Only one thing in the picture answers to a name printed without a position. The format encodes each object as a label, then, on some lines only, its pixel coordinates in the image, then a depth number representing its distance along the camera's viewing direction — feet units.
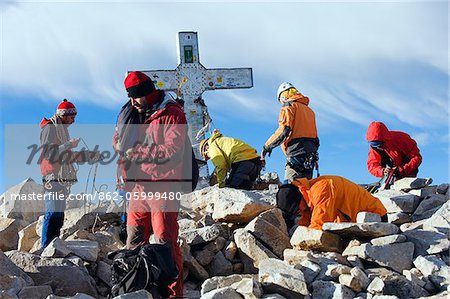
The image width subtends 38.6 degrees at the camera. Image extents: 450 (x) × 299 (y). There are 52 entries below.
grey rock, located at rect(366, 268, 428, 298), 19.03
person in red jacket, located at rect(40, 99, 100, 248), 24.39
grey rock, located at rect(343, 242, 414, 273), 21.35
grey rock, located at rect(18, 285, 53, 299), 18.67
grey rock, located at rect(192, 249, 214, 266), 24.16
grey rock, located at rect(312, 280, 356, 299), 18.40
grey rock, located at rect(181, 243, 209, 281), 23.16
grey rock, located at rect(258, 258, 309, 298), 18.34
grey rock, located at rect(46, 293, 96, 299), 17.50
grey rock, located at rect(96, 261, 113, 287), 22.48
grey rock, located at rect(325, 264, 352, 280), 19.43
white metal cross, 46.93
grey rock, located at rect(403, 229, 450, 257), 22.07
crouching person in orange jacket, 23.71
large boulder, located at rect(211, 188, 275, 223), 26.00
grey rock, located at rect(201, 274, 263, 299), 17.81
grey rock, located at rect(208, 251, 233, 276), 24.02
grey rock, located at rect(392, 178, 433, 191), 30.19
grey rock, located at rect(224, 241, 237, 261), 24.30
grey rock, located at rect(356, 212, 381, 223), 22.71
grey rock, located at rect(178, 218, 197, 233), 26.76
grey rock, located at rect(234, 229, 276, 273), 23.61
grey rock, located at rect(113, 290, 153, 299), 16.63
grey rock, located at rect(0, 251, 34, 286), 19.93
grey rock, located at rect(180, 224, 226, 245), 24.35
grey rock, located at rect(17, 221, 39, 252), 29.22
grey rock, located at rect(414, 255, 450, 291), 19.79
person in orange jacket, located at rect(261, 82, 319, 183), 28.58
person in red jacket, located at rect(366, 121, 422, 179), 30.71
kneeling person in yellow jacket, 32.53
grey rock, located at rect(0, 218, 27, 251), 30.99
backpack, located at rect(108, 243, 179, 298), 18.20
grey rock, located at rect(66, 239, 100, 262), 22.81
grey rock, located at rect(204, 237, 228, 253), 24.48
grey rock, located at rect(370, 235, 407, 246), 21.85
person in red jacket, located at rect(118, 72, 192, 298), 18.85
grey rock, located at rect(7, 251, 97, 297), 20.81
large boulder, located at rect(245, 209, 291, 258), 24.20
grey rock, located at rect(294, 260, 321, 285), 19.54
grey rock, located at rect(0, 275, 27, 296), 18.57
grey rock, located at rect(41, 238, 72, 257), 21.95
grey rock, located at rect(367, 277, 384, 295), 18.48
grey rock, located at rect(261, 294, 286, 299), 17.80
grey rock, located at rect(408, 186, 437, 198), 29.26
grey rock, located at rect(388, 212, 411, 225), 26.58
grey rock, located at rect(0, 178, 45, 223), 35.65
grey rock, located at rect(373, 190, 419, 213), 27.99
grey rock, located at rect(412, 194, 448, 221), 27.37
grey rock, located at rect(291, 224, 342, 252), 22.38
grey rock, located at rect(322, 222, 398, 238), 21.91
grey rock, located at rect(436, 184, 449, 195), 30.17
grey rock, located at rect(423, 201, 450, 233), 23.82
